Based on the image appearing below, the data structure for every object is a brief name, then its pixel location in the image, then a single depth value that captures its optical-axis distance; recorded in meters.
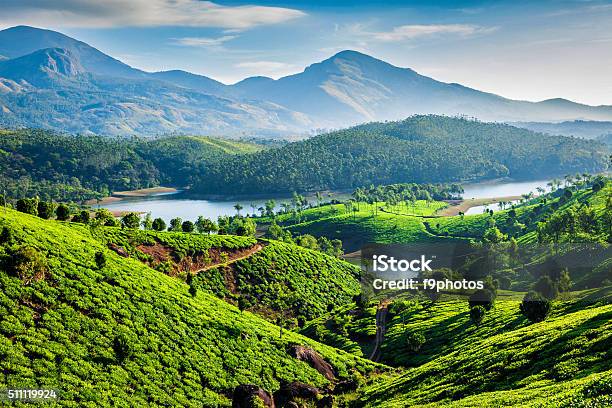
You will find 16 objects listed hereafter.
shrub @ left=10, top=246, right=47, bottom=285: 51.19
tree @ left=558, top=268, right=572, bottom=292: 84.44
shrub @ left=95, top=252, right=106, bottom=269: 63.47
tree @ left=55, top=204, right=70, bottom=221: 95.91
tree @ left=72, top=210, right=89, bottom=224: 95.81
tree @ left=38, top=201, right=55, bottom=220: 93.28
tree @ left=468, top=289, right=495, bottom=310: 91.00
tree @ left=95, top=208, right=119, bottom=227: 112.38
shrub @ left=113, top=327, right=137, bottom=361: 50.19
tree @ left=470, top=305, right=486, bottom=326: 83.75
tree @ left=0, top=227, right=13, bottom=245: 54.16
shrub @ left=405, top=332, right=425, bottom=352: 82.75
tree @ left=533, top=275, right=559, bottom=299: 79.88
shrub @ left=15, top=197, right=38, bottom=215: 87.12
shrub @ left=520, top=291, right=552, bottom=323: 70.69
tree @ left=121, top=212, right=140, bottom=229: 117.06
